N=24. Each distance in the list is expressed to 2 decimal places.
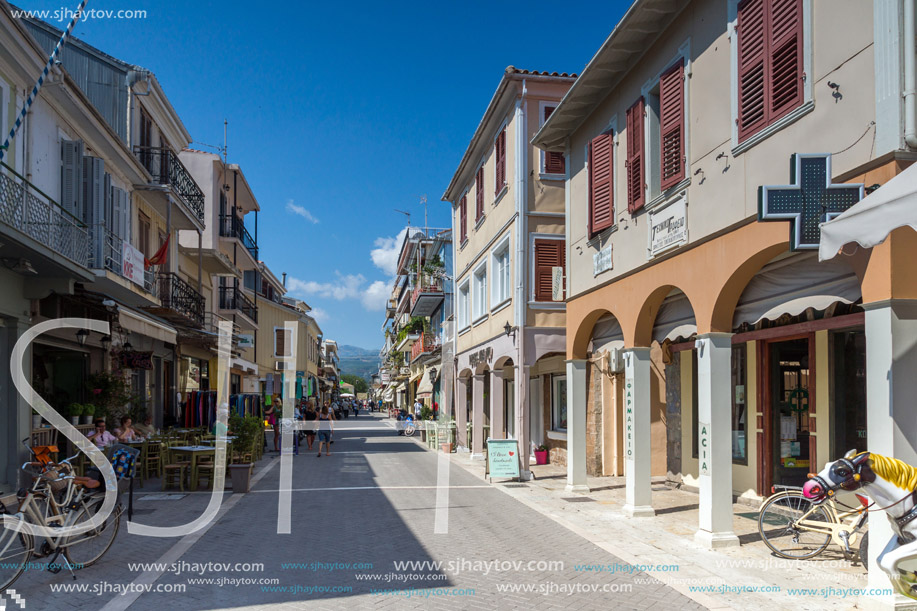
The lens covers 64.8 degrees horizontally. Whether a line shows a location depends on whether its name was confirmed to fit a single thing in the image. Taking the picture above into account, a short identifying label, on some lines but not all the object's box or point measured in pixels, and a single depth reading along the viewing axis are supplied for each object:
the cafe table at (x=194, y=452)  14.38
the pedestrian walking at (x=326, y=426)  24.34
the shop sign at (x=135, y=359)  17.55
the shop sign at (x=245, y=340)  32.22
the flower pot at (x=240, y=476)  14.25
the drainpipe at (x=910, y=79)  6.01
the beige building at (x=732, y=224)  6.71
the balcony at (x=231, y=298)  33.69
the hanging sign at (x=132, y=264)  15.98
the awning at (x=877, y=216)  5.39
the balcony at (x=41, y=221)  10.96
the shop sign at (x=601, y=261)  12.65
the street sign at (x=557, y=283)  17.34
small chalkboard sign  15.65
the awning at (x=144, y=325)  15.09
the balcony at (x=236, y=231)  31.84
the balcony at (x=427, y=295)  36.12
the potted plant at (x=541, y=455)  19.79
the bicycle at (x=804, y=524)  7.97
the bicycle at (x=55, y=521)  6.50
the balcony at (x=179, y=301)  20.55
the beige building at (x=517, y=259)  17.55
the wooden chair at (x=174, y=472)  14.55
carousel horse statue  5.69
